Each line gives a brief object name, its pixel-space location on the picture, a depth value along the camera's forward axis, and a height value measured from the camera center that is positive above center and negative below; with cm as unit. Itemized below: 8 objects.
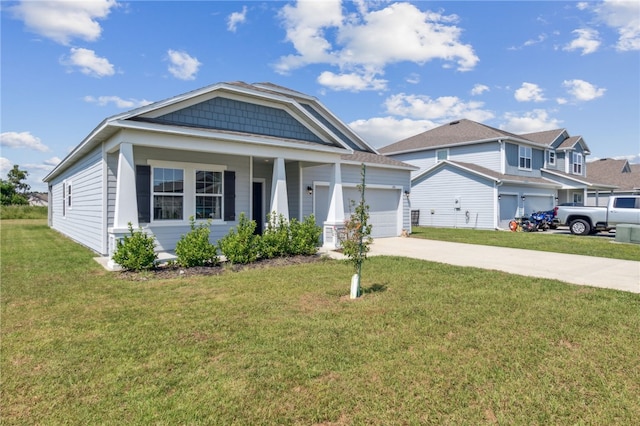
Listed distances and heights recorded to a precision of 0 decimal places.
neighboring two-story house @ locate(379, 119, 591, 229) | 2108 +256
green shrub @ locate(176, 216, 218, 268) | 788 -91
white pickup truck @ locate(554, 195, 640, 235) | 1530 -12
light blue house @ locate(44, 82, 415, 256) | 849 +134
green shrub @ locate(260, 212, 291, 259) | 916 -78
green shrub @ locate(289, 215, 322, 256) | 967 -74
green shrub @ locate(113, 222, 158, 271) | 744 -95
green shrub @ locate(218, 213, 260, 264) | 845 -85
